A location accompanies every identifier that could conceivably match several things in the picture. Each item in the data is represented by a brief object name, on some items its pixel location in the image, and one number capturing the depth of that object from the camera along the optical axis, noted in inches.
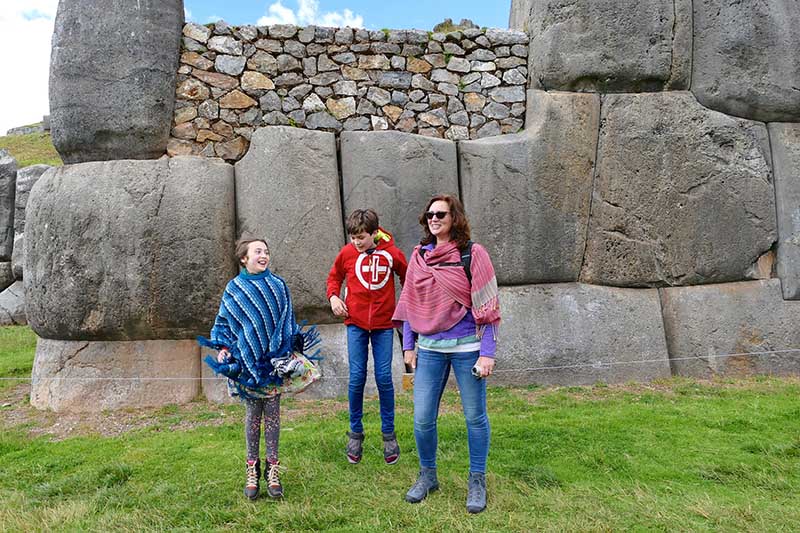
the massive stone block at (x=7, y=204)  457.4
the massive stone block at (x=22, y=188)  454.3
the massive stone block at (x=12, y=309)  432.5
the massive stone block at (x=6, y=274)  455.8
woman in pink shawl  119.3
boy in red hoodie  148.2
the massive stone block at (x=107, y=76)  217.2
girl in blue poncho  125.5
